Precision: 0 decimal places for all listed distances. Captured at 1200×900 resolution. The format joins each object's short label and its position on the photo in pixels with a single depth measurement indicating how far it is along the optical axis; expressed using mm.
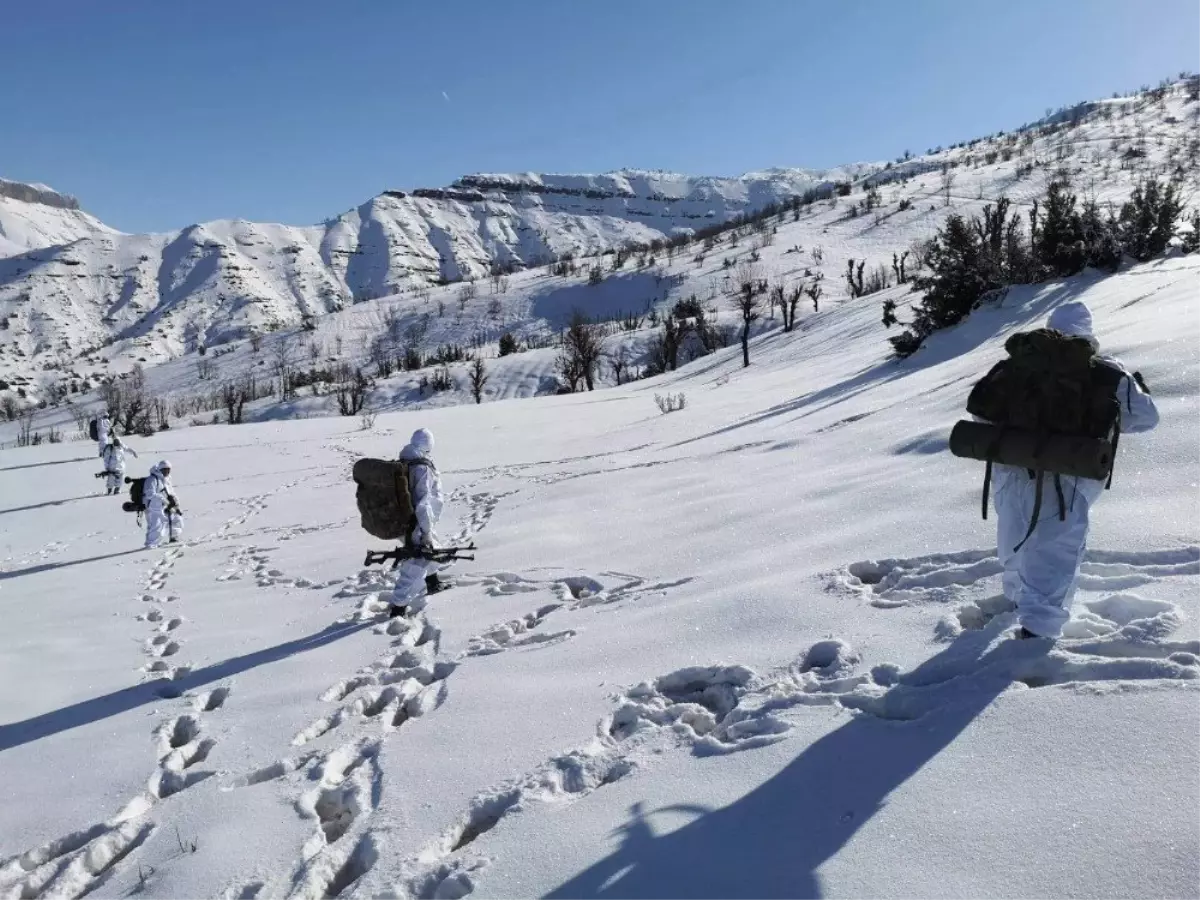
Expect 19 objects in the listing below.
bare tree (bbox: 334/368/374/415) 48781
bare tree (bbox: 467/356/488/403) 49681
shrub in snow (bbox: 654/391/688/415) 21641
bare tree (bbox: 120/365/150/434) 40062
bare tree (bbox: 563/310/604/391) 43031
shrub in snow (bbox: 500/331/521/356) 67812
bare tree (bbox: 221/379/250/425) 47697
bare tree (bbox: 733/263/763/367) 35125
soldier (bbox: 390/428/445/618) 6605
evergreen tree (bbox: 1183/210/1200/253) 15766
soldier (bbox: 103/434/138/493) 17609
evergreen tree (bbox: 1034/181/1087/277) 17156
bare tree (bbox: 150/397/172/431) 43781
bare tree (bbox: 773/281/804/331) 42869
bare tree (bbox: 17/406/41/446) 45009
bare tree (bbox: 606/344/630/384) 55856
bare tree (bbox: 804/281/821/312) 53359
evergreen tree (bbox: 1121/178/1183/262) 15992
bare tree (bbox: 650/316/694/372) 50344
